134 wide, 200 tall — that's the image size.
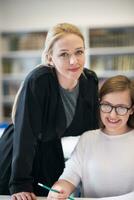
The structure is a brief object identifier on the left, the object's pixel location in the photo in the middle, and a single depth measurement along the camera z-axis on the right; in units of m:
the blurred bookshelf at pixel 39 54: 5.21
